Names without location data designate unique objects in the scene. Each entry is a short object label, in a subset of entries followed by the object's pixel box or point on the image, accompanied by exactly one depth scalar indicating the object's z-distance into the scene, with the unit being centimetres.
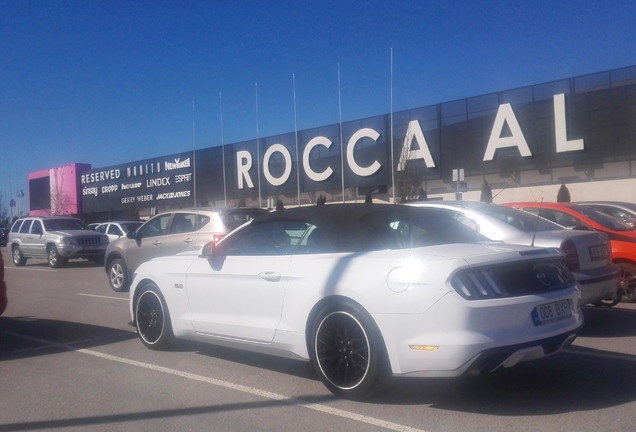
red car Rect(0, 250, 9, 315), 884
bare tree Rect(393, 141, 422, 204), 3744
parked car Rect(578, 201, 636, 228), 1248
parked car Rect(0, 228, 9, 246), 5088
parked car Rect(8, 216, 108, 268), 2239
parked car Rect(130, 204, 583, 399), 501
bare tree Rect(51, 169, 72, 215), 7094
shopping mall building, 3325
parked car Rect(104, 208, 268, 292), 1249
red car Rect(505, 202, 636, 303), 1029
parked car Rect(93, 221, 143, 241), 2480
